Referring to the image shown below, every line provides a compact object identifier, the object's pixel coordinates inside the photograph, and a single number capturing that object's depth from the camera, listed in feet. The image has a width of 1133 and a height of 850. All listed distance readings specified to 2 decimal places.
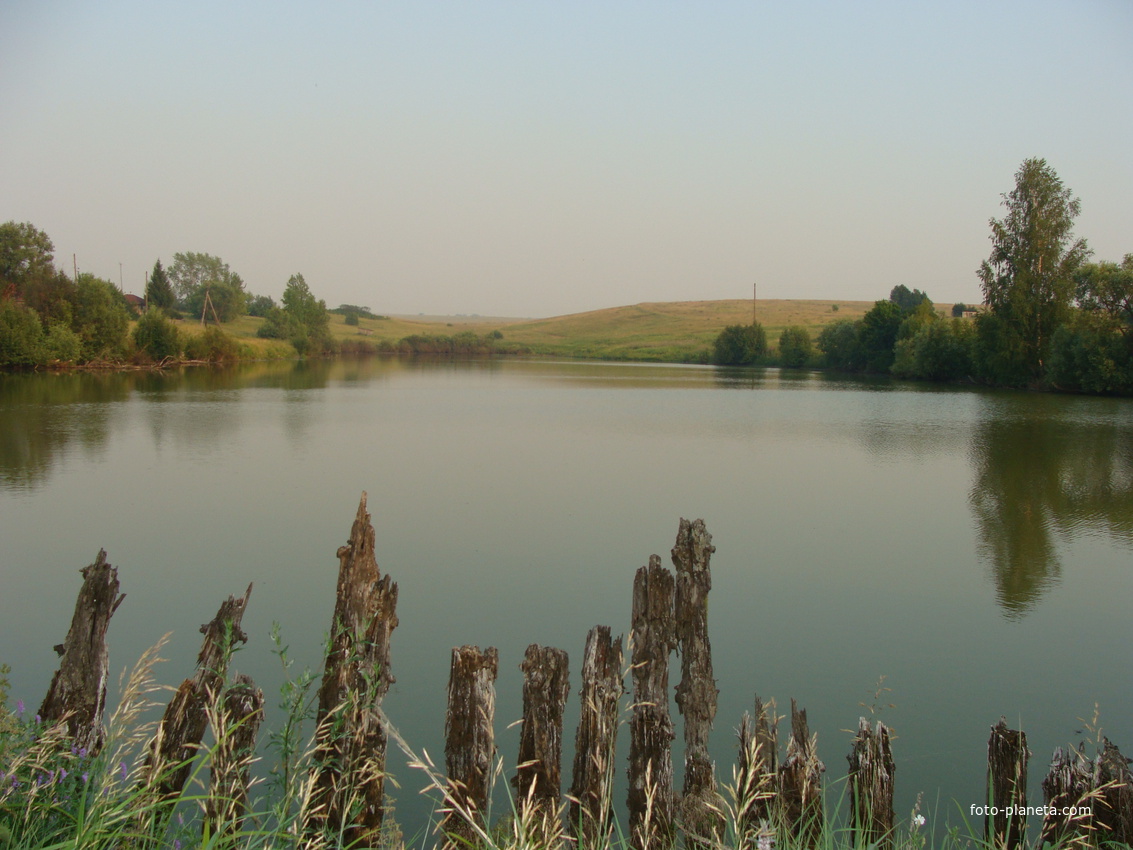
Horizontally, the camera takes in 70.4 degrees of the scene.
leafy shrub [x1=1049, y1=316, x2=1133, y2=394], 108.88
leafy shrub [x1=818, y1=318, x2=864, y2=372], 207.21
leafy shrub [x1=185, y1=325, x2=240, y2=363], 173.17
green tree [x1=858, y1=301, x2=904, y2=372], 194.29
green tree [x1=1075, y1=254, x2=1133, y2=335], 108.68
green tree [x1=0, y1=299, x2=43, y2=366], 121.49
